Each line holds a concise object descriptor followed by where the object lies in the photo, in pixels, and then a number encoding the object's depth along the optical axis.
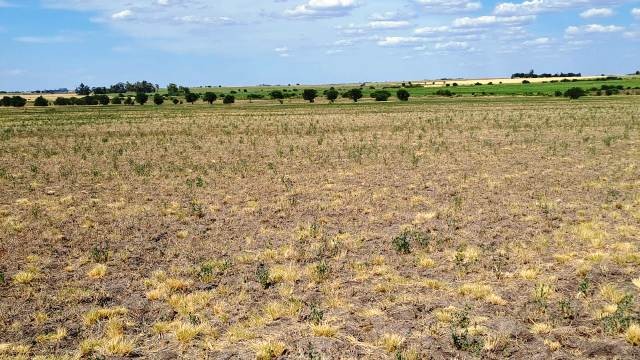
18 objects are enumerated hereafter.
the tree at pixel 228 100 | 117.69
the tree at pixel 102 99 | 132.30
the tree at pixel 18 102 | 120.06
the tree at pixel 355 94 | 111.82
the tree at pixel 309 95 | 114.00
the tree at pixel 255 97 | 144.75
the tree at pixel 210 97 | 117.75
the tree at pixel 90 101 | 132.38
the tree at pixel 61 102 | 129.12
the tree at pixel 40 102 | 122.25
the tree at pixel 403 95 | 108.41
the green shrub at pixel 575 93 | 94.50
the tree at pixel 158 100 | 121.94
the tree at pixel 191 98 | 125.06
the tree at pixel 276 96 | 133.60
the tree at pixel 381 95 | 112.81
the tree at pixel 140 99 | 124.31
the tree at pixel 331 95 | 113.25
